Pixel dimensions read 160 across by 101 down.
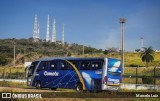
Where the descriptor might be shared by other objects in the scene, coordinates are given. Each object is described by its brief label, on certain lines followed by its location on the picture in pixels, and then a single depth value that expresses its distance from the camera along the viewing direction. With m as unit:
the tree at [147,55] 105.06
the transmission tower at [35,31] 167.30
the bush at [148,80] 43.01
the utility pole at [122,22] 68.61
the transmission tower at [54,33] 171.23
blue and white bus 30.48
